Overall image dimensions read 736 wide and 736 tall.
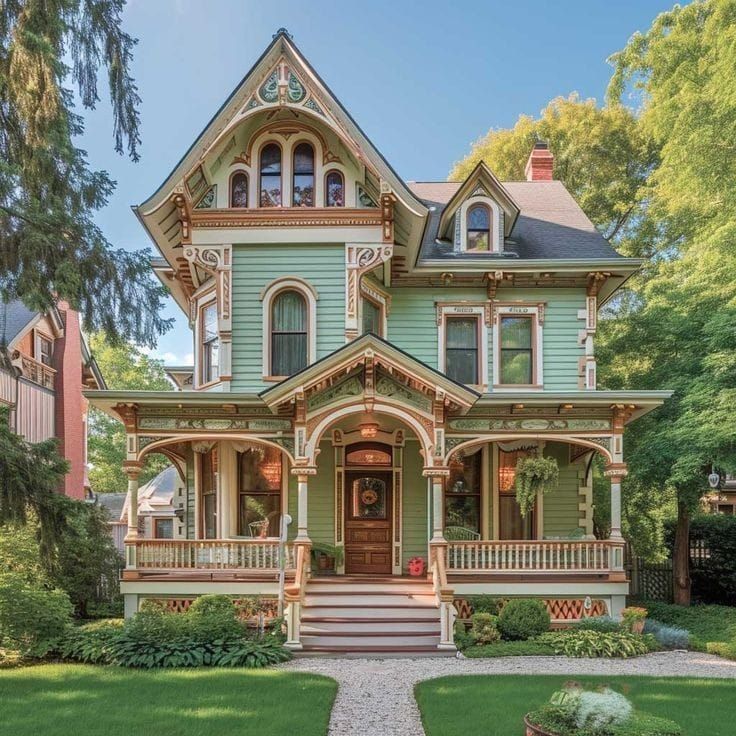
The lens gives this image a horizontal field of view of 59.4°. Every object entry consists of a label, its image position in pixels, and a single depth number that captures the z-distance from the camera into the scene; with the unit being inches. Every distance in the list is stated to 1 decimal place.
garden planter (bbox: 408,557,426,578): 505.0
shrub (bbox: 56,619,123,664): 367.6
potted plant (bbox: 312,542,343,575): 500.7
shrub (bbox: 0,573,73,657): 371.6
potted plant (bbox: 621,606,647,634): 426.3
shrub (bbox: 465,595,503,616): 445.4
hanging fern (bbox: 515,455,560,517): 476.7
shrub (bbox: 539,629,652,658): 395.9
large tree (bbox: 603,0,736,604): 515.2
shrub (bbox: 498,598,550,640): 421.7
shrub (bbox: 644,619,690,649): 424.2
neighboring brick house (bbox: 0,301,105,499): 737.0
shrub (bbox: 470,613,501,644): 412.5
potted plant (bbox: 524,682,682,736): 213.6
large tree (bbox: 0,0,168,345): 303.0
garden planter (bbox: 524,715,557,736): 222.9
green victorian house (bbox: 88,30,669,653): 444.8
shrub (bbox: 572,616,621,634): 422.3
